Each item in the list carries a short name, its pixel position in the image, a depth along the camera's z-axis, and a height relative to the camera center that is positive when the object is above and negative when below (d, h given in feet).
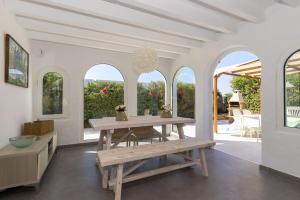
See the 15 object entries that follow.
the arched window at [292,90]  9.08 +0.59
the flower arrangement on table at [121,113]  10.86 -0.74
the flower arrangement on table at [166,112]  12.45 -0.81
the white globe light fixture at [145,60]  11.19 +2.66
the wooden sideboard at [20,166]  7.32 -2.81
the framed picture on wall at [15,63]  8.64 +2.13
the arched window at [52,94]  14.58 +0.59
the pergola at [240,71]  17.83 +3.55
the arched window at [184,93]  17.88 +0.89
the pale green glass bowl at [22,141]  7.97 -1.88
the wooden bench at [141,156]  7.13 -2.36
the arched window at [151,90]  18.60 +1.07
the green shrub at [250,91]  28.02 +1.67
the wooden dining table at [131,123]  9.32 -1.27
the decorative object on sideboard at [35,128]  10.93 -1.69
